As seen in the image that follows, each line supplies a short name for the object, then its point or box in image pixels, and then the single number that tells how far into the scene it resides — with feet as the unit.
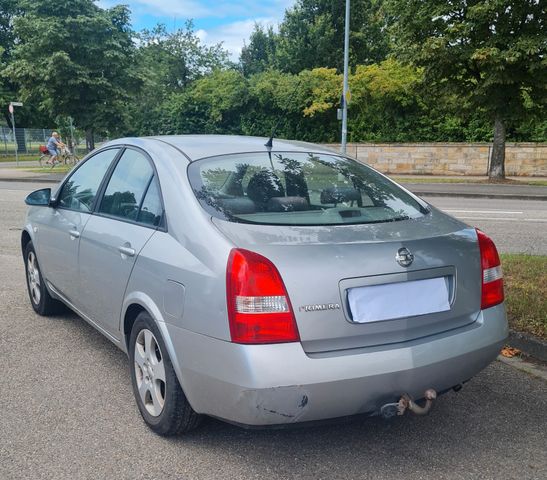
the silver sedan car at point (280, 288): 7.88
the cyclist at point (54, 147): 85.25
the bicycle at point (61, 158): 89.86
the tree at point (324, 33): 111.04
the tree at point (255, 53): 183.40
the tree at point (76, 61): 76.54
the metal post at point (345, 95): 69.67
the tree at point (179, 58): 152.05
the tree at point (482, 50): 57.00
